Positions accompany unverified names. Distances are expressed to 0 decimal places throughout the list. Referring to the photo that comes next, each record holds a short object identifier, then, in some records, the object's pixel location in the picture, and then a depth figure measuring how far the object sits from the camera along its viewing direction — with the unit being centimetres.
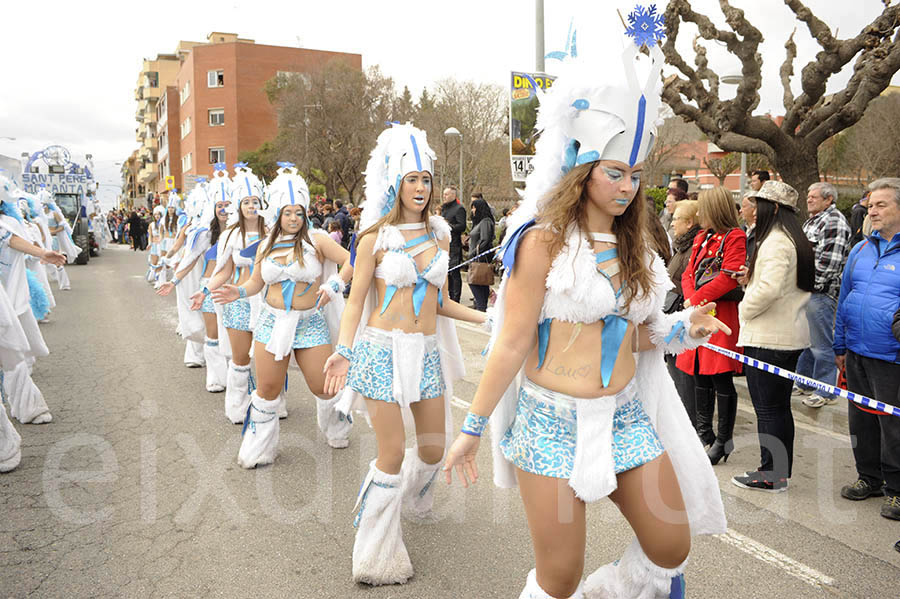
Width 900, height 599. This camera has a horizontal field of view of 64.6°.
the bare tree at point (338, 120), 3422
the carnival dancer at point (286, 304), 511
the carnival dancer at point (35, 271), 858
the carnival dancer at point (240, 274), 615
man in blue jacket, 431
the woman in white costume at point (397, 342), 360
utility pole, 1223
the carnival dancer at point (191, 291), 835
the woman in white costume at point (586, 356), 239
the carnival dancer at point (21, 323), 591
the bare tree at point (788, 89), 1061
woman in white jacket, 473
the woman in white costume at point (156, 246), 1727
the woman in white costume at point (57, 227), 1639
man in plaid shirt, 669
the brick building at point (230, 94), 5066
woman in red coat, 515
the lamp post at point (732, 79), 1270
